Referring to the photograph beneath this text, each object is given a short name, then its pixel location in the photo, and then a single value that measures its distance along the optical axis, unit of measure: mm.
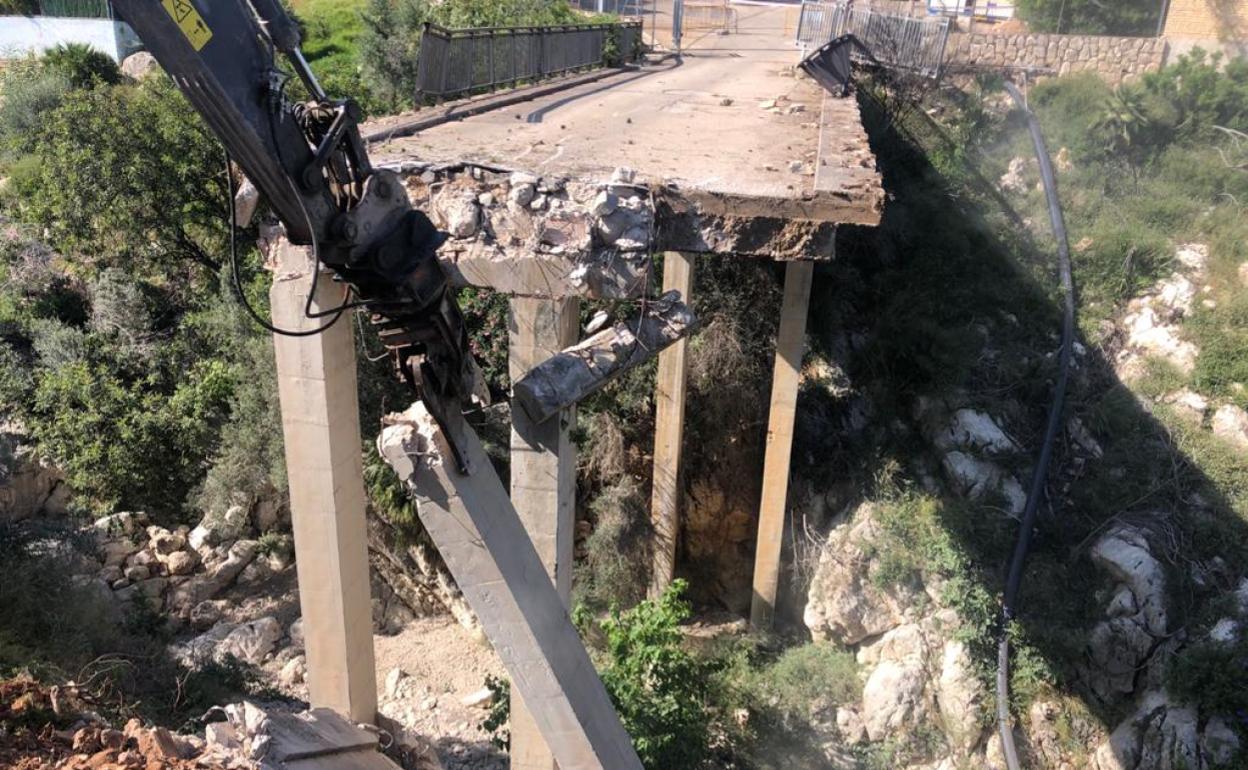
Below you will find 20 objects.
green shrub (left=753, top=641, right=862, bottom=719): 8461
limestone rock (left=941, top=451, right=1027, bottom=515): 9031
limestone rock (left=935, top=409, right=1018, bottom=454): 9375
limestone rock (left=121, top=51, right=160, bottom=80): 19188
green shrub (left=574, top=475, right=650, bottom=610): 9734
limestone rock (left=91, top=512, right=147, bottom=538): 9992
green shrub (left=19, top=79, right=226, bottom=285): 11602
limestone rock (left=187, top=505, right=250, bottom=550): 10297
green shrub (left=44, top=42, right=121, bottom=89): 17734
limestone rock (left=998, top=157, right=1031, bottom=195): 13750
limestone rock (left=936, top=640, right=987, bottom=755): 7824
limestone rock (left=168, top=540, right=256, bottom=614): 9805
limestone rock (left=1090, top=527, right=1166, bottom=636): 7633
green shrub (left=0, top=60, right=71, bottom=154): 15272
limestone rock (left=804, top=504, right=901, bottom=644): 9000
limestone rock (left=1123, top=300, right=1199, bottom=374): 10109
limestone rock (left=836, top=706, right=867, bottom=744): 8289
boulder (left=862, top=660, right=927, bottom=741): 8148
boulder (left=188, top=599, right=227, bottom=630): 9711
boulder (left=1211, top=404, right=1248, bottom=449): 9008
